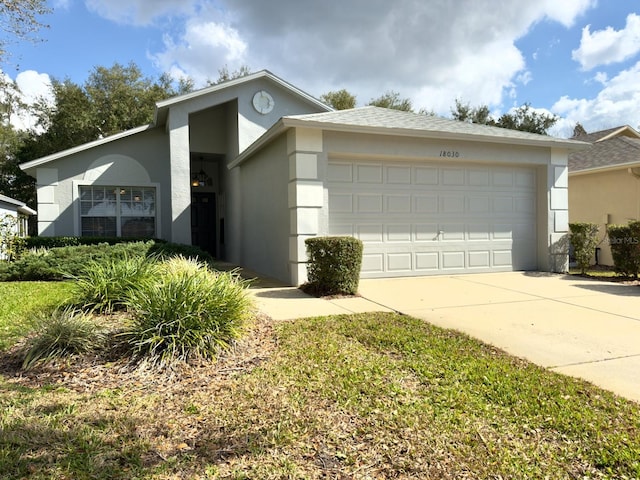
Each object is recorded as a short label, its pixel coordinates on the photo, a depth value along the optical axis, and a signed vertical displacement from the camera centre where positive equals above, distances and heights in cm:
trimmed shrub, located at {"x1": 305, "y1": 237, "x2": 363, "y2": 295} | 721 -48
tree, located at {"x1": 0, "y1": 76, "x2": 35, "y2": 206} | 2332 +456
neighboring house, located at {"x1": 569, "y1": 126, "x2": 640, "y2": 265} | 1277 +159
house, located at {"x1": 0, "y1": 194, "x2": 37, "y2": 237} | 1408 +120
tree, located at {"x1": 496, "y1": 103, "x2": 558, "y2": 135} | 2820 +788
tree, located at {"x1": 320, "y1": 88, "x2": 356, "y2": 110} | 2784 +929
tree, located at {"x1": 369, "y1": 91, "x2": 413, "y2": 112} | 2931 +966
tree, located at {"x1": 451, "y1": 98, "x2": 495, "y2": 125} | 2930 +873
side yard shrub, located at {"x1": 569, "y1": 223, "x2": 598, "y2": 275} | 987 -22
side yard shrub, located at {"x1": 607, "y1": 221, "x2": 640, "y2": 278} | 863 -30
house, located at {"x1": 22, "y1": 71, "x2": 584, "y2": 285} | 866 +133
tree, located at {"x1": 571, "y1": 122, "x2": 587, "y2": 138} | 3468 +902
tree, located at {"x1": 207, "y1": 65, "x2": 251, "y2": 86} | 2750 +1105
